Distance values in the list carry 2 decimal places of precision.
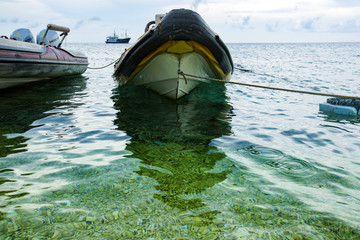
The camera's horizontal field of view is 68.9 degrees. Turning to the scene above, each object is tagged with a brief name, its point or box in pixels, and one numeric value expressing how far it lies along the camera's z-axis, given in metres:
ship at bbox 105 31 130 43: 118.88
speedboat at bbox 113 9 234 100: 5.90
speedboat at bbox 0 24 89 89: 7.04
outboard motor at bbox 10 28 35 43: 10.15
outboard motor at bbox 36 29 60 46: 11.34
